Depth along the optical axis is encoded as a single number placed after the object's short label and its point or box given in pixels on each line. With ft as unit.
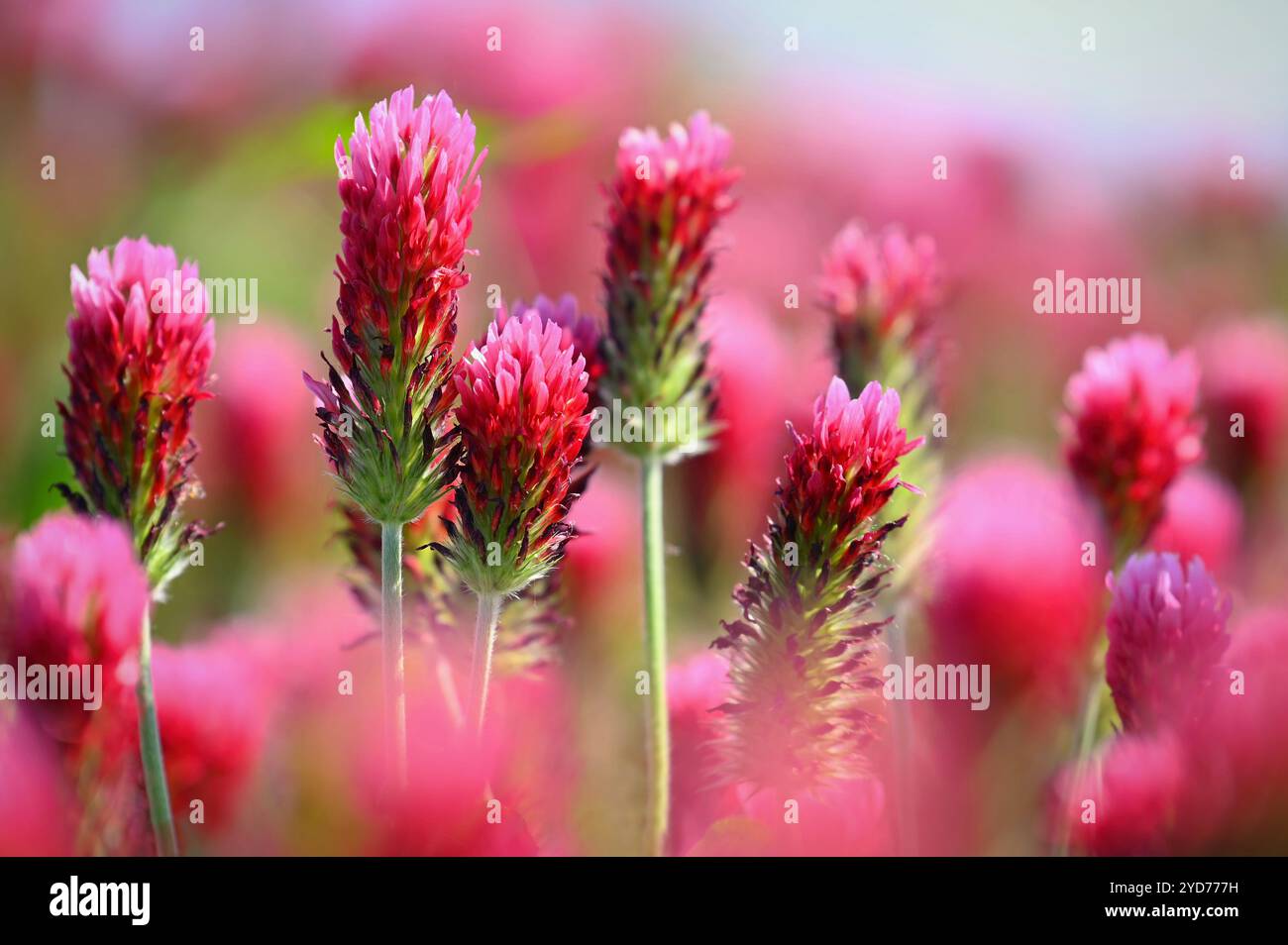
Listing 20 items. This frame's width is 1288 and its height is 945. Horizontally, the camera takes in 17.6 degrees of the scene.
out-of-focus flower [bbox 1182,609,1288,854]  1.61
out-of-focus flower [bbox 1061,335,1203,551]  1.77
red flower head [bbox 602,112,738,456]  1.72
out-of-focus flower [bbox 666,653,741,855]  1.75
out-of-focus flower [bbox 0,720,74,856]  1.56
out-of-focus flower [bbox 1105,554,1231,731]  1.65
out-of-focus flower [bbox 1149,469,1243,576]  1.89
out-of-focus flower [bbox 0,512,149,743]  1.56
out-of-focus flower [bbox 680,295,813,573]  2.00
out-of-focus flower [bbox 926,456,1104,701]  1.82
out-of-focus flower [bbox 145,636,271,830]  1.71
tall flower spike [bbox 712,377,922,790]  1.63
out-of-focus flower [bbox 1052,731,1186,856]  1.61
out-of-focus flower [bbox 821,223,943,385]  1.80
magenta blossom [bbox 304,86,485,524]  1.58
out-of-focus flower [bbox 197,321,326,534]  2.17
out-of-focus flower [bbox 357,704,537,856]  1.60
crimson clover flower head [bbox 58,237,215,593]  1.61
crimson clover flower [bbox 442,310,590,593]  1.59
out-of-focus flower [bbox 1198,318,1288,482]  2.09
